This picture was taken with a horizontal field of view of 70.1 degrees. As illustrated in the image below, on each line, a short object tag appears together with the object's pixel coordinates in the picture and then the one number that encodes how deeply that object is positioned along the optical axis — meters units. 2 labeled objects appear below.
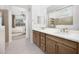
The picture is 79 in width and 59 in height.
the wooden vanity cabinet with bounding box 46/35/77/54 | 1.00
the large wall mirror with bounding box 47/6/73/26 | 1.53
